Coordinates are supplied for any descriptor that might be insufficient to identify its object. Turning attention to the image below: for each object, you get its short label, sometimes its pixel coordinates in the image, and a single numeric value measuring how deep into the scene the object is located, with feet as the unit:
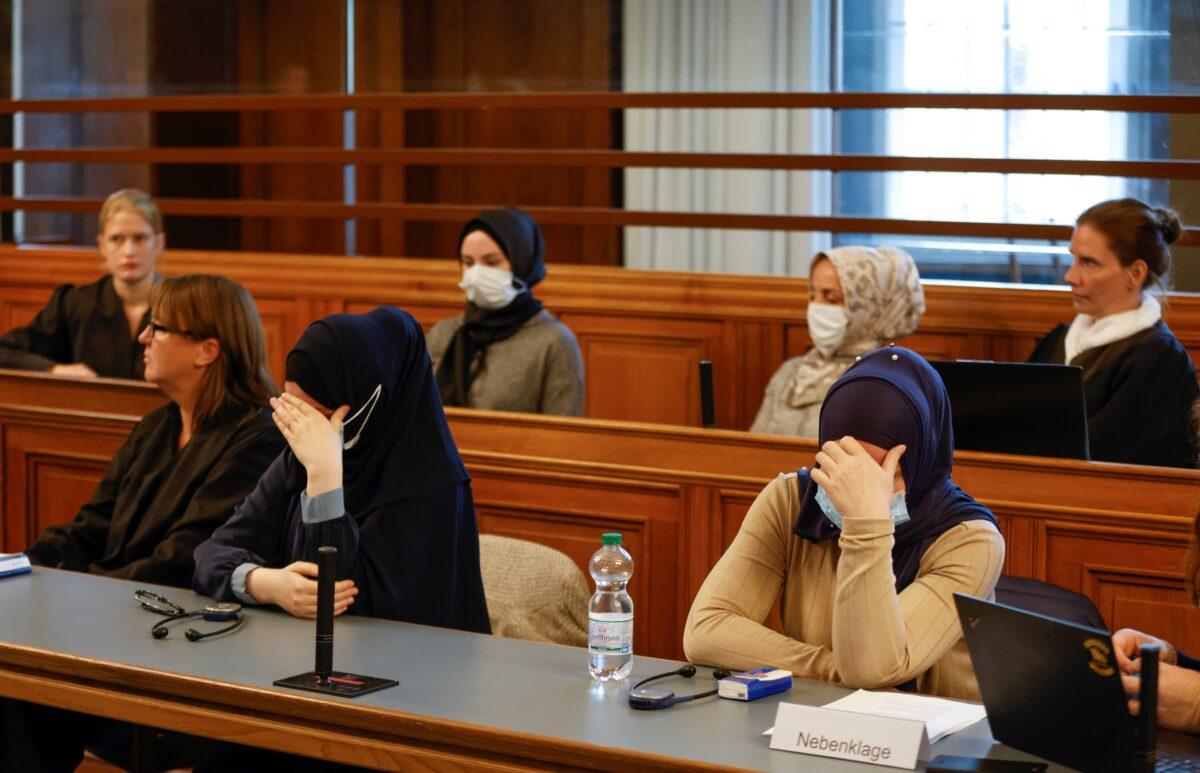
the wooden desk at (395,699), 12.93
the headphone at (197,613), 16.63
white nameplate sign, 12.33
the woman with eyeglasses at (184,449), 21.58
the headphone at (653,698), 13.85
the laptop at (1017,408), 21.33
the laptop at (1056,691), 11.40
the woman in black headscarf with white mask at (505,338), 29.84
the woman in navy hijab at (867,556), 14.73
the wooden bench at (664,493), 21.34
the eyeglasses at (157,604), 17.38
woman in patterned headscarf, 28.17
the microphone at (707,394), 26.02
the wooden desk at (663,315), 31.86
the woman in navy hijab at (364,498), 17.66
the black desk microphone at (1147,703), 11.29
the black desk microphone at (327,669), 14.38
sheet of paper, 13.29
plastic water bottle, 14.75
